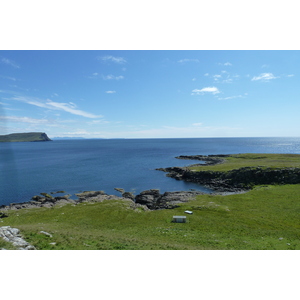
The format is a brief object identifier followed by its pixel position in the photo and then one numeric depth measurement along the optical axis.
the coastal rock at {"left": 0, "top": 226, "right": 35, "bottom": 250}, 18.56
